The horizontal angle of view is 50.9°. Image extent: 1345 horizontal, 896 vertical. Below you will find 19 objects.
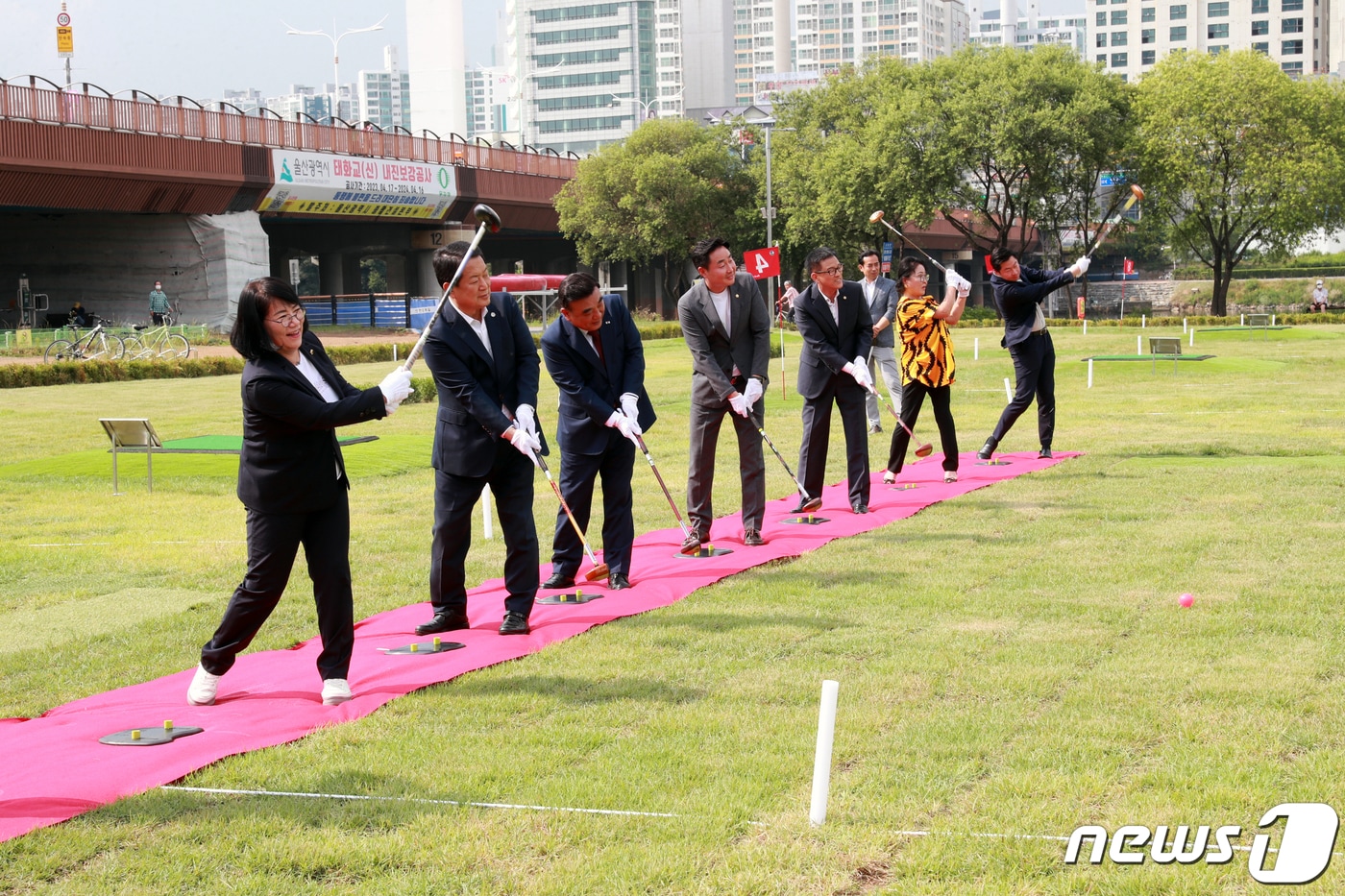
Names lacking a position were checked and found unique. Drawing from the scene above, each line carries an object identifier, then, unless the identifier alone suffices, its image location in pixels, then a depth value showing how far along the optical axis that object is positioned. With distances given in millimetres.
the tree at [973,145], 52250
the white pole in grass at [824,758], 4105
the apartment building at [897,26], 195875
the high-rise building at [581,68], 151125
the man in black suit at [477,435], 7020
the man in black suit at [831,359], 10164
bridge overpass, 35562
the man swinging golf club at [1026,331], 12633
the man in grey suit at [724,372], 9242
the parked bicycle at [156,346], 31625
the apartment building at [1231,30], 123875
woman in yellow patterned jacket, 11906
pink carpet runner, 4875
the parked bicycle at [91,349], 30266
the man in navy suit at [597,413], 8078
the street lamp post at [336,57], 72919
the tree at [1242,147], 51188
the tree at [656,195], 58312
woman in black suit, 5645
